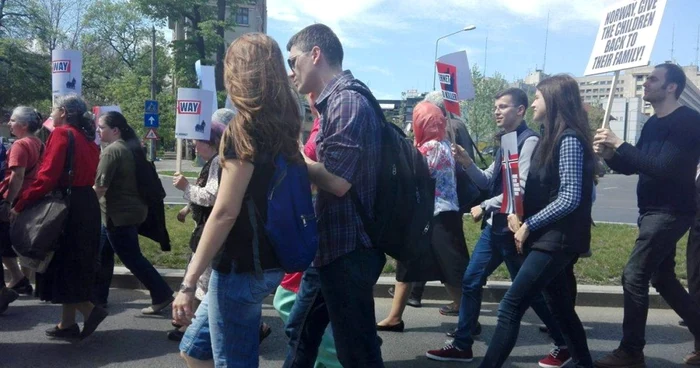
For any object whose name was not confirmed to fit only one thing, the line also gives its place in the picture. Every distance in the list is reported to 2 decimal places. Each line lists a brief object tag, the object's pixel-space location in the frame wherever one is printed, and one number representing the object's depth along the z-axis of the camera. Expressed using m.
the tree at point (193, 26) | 34.97
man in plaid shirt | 2.66
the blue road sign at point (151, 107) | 14.89
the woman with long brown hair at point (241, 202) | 2.44
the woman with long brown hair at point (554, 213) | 3.68
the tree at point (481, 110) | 47.03
